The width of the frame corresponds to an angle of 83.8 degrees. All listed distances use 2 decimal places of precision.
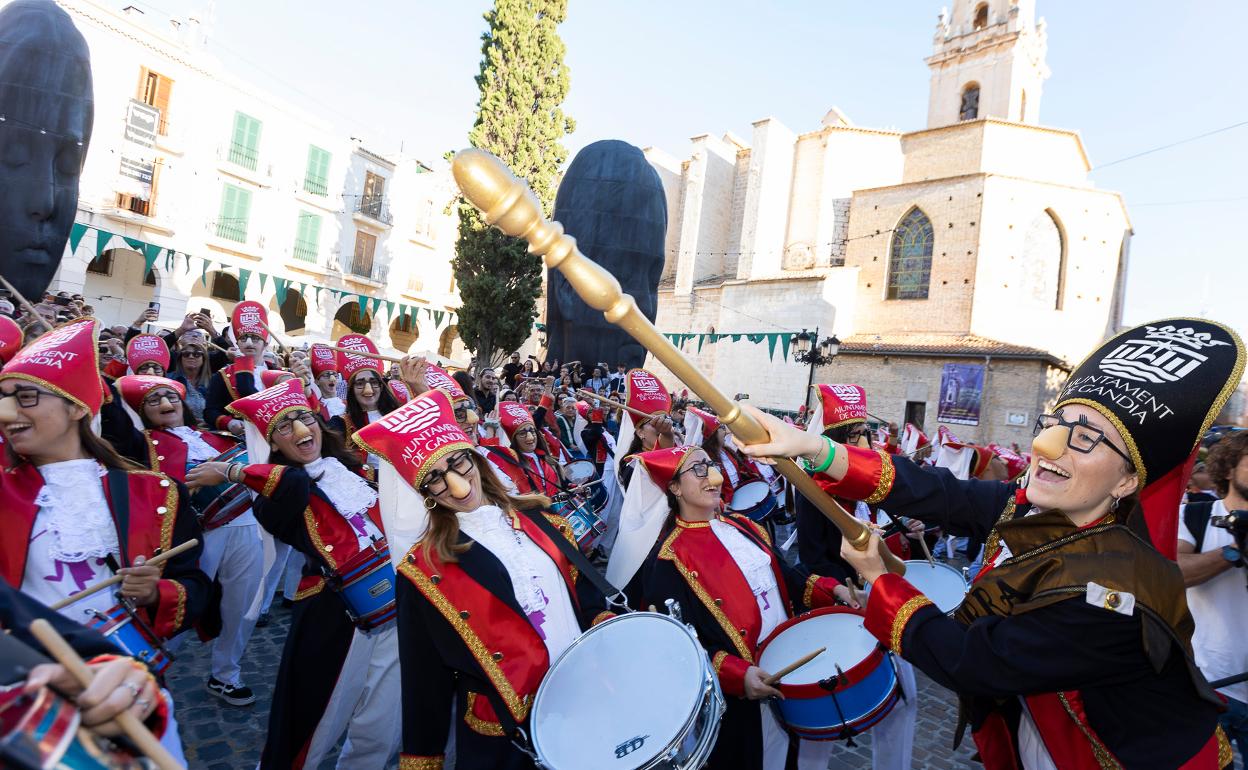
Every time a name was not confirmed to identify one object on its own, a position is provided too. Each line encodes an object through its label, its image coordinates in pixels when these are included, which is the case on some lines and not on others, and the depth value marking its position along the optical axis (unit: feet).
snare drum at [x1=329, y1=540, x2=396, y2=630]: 12.32
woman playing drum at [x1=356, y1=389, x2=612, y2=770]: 9.45
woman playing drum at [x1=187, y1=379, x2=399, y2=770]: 12.05
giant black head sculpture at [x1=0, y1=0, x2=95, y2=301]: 39.96
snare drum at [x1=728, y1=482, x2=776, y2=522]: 21.39
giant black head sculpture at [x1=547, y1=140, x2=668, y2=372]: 60.13
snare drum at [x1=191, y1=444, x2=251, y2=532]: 15.07
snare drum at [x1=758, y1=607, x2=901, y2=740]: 10.37
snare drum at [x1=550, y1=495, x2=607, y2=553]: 18.49
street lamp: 63.52
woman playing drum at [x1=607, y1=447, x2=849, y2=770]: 11.21
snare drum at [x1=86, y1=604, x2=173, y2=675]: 8.05
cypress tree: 72.95
